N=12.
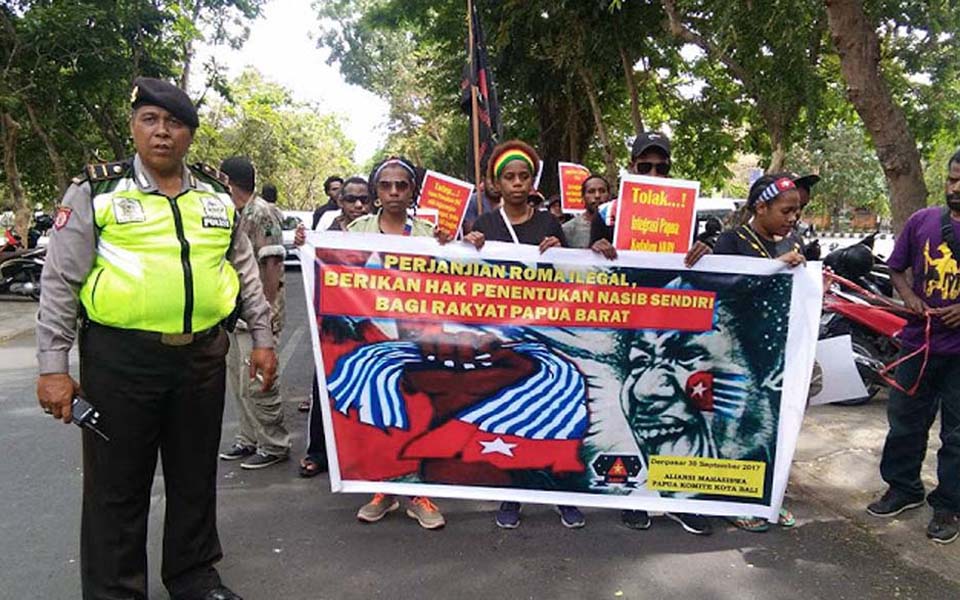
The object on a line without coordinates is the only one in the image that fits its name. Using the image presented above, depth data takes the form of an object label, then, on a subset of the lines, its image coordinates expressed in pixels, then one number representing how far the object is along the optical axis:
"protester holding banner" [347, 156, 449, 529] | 3.62
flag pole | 5.81
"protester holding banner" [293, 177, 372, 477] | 4.26
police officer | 2.45
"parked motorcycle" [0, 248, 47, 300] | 12.06
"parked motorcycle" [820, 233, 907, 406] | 5.52
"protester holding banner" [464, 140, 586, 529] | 3.63
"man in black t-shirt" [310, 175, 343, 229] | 7.23
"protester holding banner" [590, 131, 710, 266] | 4.11
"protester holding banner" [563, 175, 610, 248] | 5.38
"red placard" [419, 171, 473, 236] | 5.18
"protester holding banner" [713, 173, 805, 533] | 3.59
